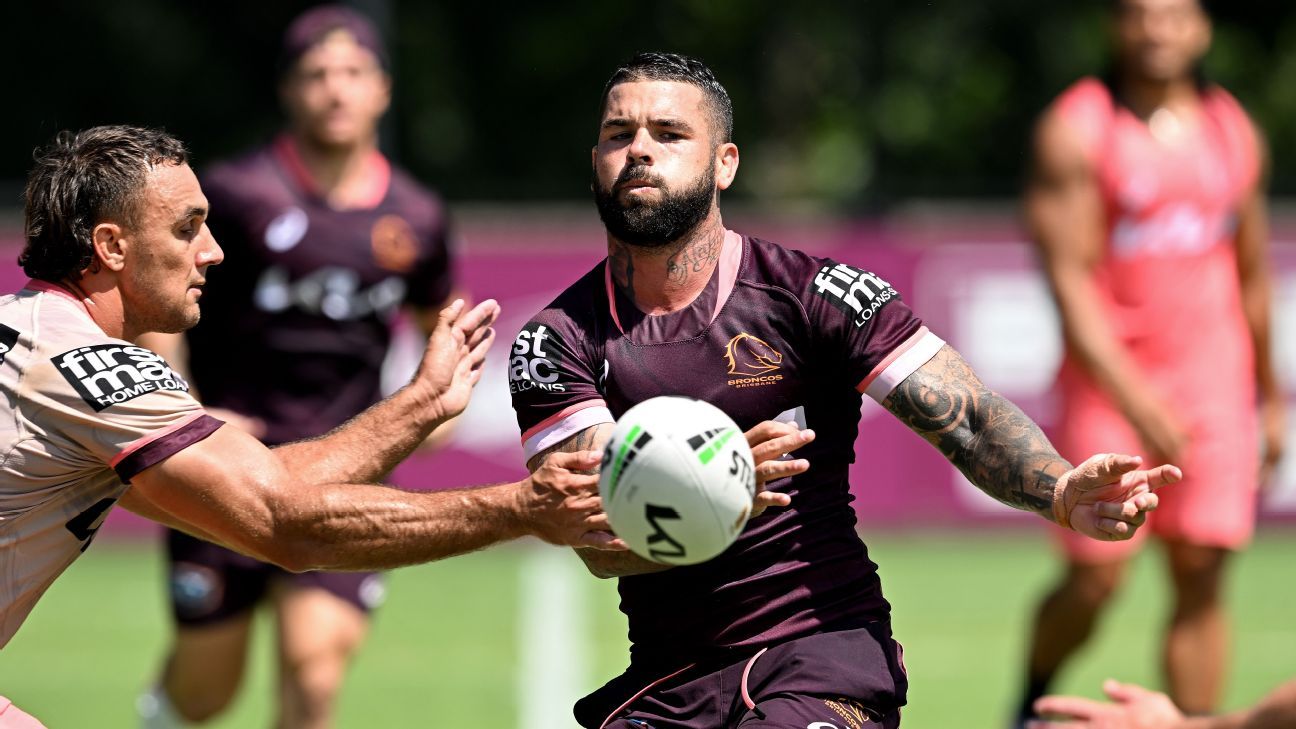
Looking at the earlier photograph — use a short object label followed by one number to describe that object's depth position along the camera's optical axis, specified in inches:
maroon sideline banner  1106.1
